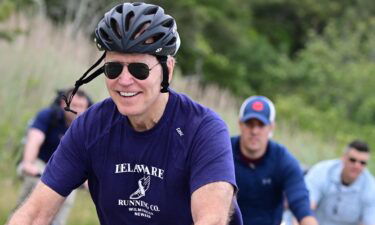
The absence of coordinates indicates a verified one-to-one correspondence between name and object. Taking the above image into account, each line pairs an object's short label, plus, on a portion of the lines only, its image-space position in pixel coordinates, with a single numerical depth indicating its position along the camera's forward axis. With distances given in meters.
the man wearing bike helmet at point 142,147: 7.89
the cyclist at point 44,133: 16.89
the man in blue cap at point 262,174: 14.05
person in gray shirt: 17.97
